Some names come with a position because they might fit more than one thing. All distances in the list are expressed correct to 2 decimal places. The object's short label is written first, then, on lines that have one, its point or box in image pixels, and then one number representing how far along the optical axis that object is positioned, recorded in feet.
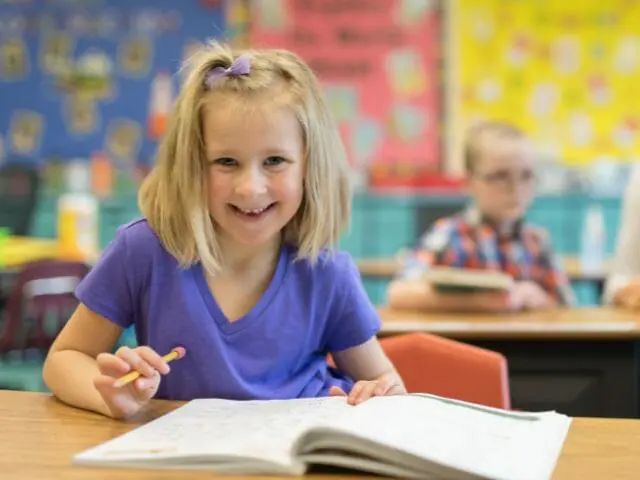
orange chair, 5.89
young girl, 4.79
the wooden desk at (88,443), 3.35
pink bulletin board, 18.92
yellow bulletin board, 18.70
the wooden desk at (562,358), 8.18
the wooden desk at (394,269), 15.46
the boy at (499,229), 10.43
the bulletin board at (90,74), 19.19
